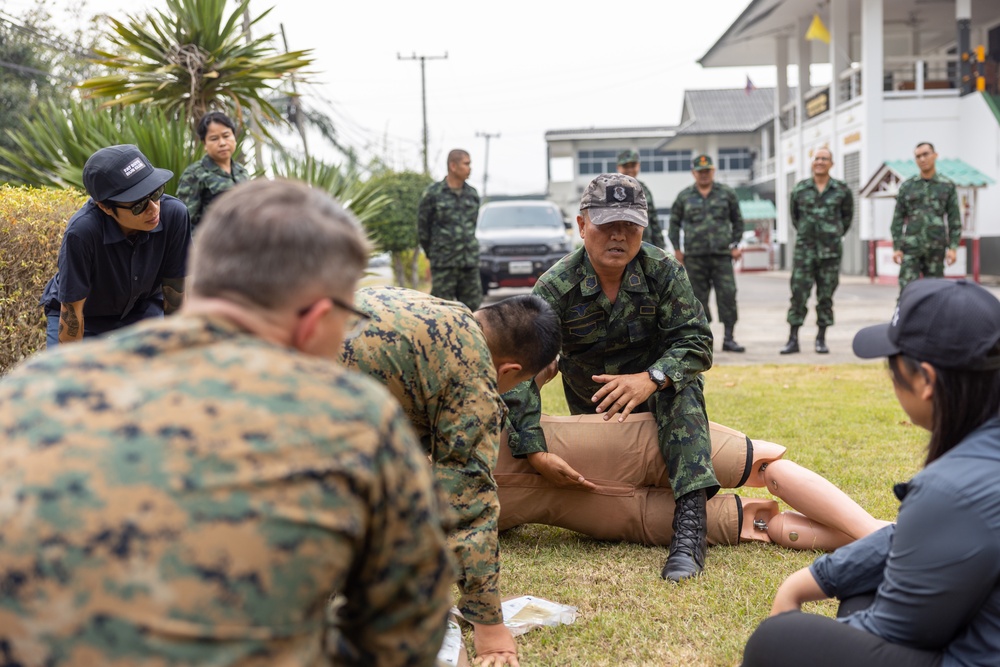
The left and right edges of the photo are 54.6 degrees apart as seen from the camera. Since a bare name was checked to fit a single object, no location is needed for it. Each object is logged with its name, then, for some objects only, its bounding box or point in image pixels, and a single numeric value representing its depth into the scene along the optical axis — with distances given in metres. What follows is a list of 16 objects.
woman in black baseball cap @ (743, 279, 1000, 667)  1.77
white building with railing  22.94
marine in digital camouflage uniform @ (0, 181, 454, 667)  1.14
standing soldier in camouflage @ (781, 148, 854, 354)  9.59
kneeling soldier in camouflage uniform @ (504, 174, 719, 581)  3.63
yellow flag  26.92
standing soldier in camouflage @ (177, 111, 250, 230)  6.25
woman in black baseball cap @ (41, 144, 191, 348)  3.81
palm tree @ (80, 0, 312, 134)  8.25
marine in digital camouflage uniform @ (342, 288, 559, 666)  2.55
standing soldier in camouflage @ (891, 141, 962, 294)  9.88
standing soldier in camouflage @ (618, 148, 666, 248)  9.50
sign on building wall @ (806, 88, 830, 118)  28.42
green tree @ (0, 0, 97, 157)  24.42
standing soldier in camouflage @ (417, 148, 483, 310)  10.70
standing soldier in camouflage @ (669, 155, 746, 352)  9.84
